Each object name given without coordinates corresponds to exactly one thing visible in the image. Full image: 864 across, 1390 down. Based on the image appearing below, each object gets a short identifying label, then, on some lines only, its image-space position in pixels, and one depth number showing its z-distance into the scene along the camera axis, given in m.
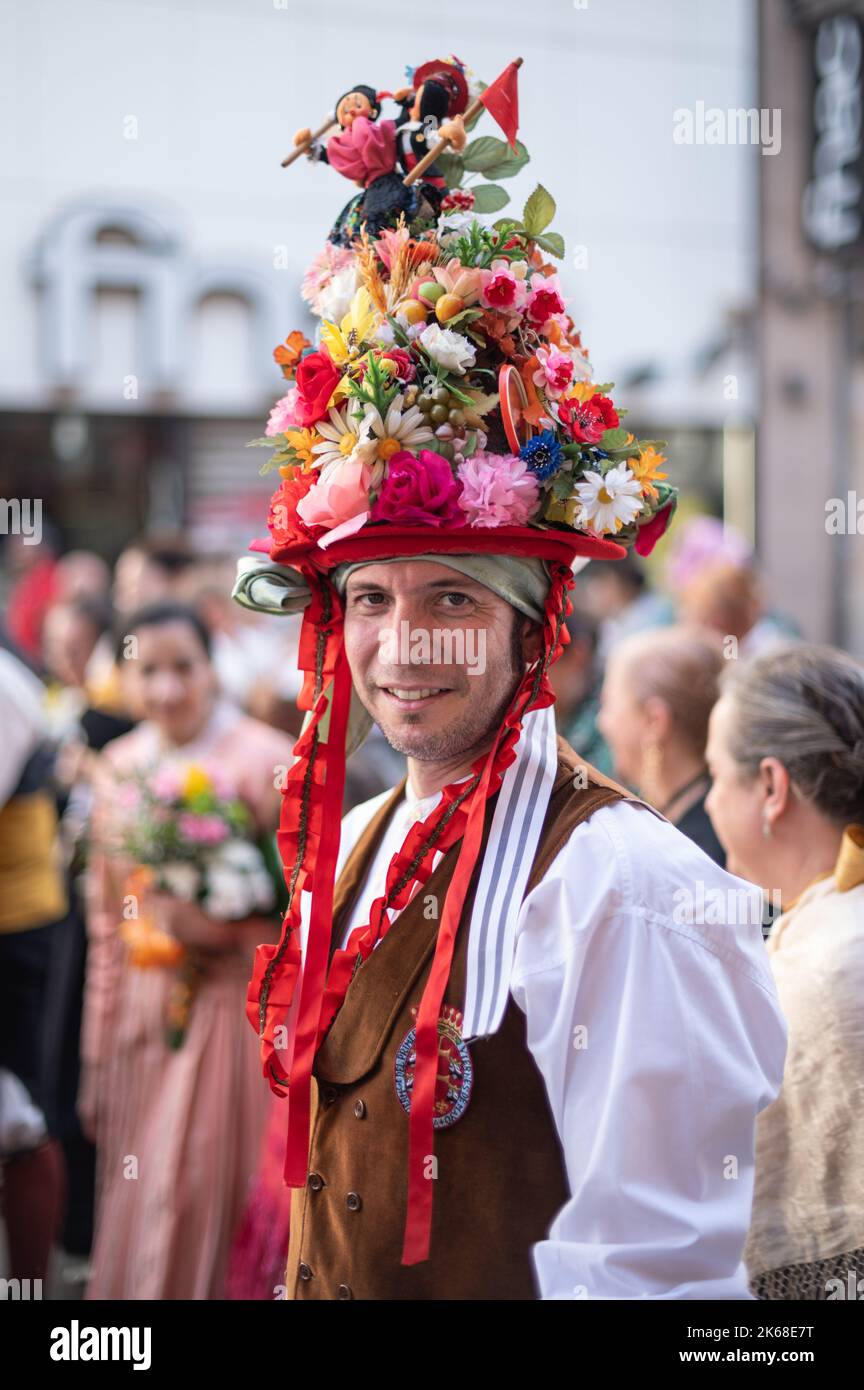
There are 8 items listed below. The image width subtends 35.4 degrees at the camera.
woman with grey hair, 2.22
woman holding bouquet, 3.85
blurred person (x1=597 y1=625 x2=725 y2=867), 3.37
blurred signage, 9.67
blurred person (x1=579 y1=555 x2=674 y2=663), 7.29
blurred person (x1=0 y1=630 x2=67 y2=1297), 3.97
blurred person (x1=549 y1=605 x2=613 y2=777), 4.09
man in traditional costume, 1.77
